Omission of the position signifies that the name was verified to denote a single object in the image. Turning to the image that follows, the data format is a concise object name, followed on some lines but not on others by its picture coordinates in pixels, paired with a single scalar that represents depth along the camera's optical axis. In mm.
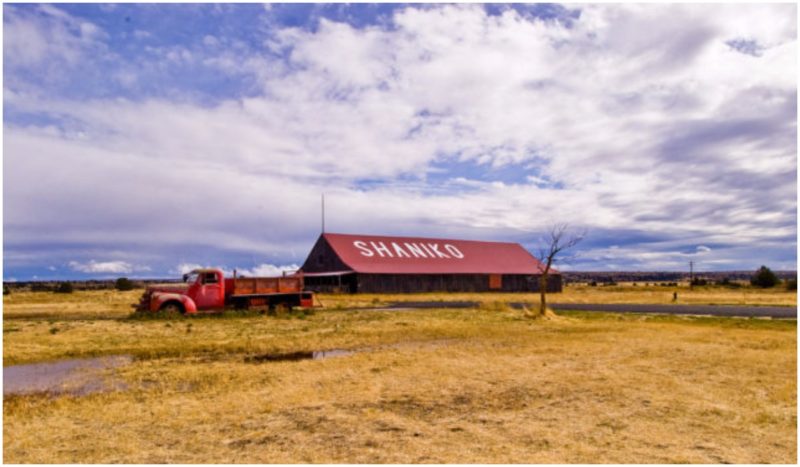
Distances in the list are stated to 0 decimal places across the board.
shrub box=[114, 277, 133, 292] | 67438
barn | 54219
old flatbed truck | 26703
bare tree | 26930
